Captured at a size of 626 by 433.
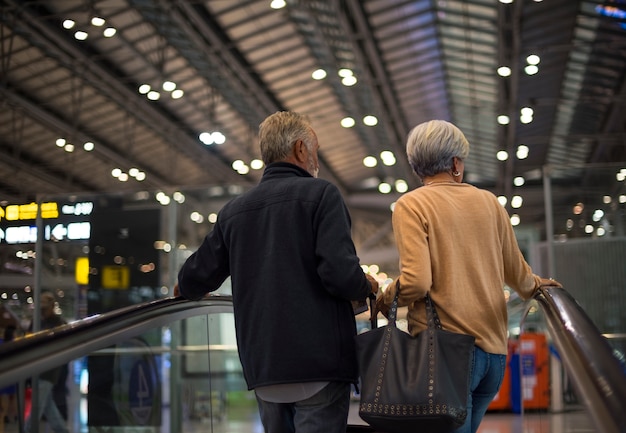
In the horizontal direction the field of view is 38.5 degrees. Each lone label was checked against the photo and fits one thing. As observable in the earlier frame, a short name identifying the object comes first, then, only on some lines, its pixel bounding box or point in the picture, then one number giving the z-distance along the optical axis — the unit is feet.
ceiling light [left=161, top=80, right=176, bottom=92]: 58.42
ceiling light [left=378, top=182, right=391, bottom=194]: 99.58
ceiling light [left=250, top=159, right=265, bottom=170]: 76.66
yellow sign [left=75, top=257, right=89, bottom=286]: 31.35
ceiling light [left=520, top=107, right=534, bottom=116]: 69.21
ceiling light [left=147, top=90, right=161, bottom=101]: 65.10
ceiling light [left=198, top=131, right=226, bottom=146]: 64.49
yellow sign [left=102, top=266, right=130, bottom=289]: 31.76
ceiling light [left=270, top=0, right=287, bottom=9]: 50.09
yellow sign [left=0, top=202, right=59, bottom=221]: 26.89
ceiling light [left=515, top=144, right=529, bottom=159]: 87.25
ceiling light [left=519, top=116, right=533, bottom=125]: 71.97
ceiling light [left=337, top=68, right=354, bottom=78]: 53.78
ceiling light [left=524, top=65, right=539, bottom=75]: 62.23
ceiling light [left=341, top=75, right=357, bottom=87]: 54.75
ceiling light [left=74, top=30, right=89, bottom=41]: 53.22
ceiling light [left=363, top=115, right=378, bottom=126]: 61.98
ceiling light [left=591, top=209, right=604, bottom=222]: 30.50
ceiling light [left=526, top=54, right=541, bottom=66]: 59.10
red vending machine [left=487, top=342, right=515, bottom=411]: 35.76
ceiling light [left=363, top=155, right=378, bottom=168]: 75.66
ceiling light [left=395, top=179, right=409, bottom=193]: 92.17
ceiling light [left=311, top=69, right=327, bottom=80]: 54.44
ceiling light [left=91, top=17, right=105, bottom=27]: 48.52
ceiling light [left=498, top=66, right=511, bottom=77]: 59.06
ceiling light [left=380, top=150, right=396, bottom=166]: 73.03
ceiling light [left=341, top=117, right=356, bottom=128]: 66.80
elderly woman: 8.27
